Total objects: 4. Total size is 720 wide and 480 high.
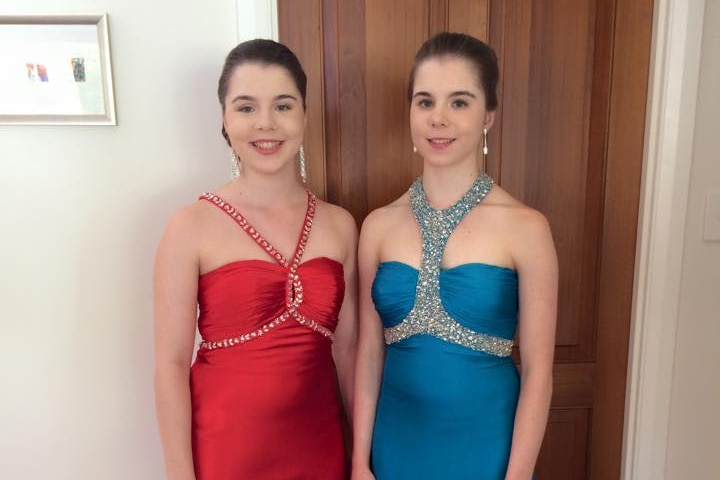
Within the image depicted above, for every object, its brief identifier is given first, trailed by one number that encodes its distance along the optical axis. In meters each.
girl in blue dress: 1.11
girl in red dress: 1.14
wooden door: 1.46
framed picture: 1.33
